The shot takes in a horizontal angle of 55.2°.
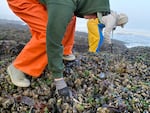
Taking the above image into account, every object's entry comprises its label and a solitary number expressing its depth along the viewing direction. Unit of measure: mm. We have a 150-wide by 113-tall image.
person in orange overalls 1599
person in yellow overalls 3392
